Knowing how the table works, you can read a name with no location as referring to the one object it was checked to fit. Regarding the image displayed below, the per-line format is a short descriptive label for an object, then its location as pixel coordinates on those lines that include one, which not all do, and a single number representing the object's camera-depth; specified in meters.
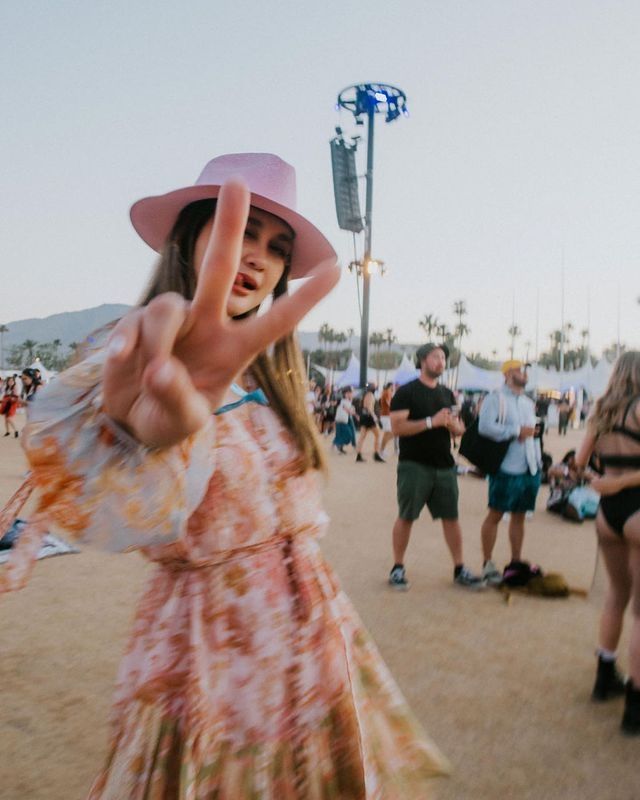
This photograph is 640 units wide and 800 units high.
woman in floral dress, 0.88
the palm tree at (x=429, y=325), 88.00
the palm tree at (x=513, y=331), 84.76
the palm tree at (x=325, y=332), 104.81
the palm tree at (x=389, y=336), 105.12
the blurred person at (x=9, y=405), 15.04
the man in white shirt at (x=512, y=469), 4.88
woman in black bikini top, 3.05
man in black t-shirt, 4.75
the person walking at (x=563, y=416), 22.80
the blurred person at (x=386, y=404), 13.69
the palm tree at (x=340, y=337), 109.25
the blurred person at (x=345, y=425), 13.66
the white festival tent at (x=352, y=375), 31.66
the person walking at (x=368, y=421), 12.80
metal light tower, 18.11
